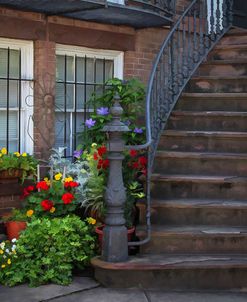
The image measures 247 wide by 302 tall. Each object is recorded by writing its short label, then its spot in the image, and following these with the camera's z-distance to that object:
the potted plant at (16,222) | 5.23
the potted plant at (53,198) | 5.23
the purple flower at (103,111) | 6.05
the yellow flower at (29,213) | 5.24
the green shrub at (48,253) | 4.61
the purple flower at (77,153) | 6.00
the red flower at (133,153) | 5.35
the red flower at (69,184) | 5.39
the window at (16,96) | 5.93
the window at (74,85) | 6.38
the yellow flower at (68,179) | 5.41
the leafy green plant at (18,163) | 5.48
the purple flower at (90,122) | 5.99
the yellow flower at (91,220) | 5.18
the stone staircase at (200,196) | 4.58
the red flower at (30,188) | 5.49
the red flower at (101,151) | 5.31
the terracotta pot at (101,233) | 4.96
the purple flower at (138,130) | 5.95
